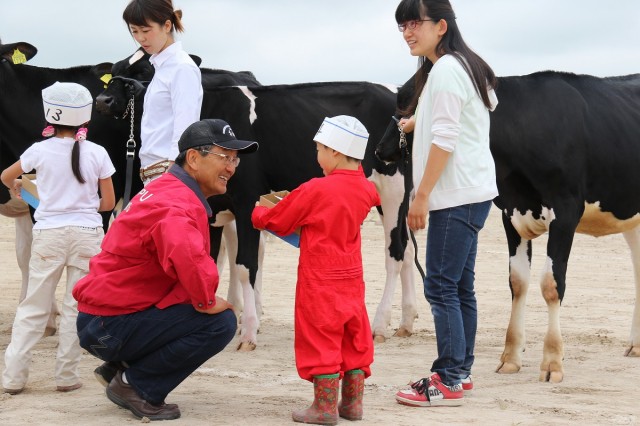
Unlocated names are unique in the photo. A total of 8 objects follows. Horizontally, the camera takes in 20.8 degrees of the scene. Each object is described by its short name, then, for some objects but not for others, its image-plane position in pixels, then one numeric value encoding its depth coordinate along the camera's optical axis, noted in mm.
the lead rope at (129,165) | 11027
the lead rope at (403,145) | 11110
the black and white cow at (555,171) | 11332
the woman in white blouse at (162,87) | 10803
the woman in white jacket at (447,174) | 9425
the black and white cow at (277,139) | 13729
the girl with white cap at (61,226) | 9947
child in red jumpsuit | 8759
